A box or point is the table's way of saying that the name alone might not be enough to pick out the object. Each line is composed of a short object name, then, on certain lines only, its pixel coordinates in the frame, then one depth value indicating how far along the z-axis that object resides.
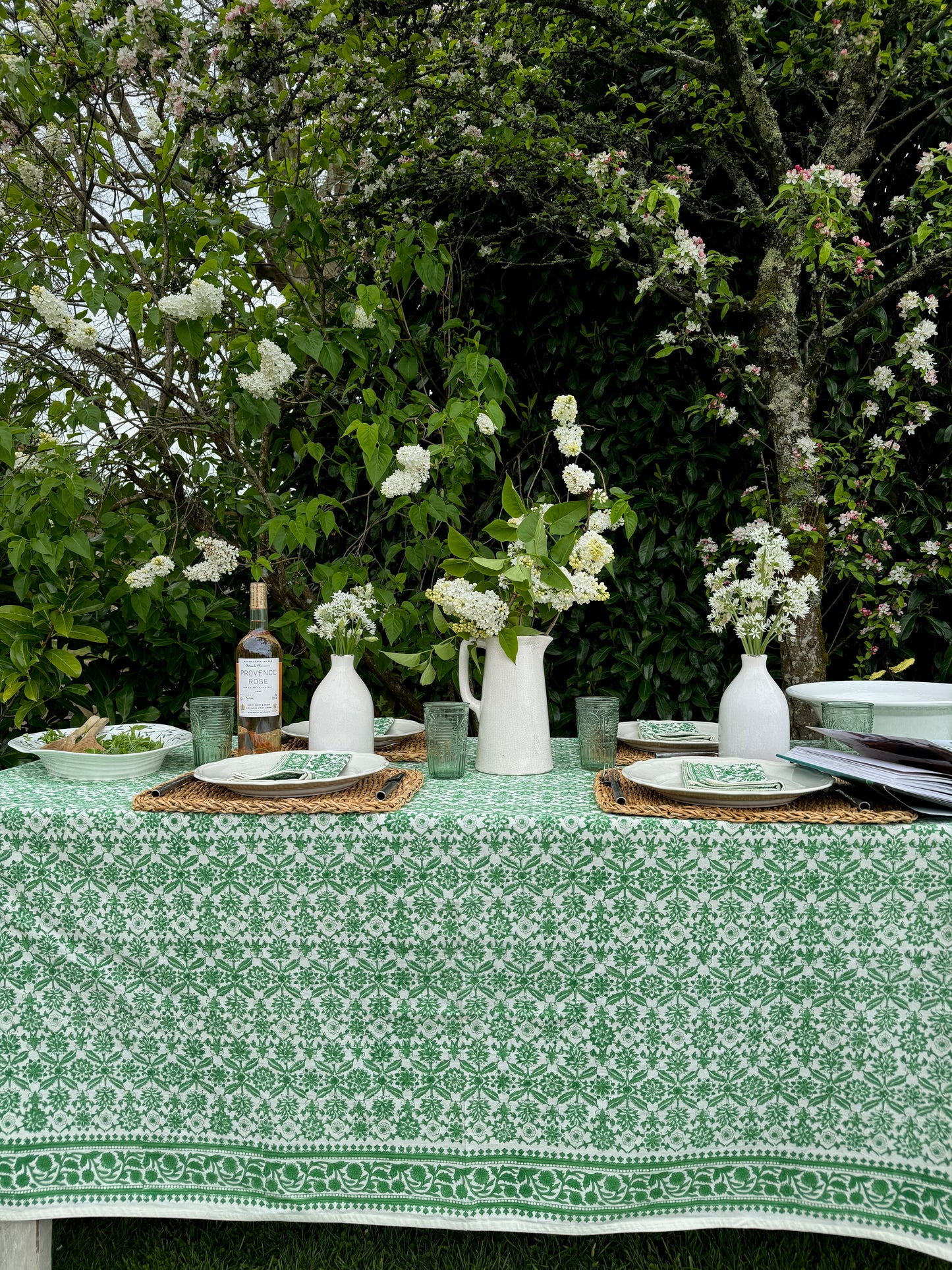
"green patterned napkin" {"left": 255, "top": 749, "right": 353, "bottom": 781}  1.19
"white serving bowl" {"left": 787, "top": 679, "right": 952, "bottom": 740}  1.29
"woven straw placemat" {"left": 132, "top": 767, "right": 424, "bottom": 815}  1.10
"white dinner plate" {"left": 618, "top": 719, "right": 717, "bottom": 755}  1.50
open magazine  1.06
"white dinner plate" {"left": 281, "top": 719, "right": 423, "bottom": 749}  1.63
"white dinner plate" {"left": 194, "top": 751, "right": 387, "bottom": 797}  1.15
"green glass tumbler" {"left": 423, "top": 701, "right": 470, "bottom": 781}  1.32
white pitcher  1.37
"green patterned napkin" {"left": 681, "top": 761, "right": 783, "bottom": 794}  1.10
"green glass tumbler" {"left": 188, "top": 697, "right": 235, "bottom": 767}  1.33
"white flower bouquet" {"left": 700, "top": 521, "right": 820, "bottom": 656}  1.32
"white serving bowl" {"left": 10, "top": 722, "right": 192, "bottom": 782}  1.34
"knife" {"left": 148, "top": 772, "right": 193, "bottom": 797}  1.17
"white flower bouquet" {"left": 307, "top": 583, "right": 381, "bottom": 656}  1.44
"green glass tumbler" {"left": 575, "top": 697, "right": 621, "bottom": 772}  1.41
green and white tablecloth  1.04
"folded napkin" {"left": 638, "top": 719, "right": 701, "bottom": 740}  1.57
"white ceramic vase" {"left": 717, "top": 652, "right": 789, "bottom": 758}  1.35
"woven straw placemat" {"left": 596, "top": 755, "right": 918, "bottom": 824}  1.04
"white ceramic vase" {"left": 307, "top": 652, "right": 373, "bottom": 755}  1.44
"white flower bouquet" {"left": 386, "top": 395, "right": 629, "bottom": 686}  1.30
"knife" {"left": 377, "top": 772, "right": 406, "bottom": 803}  1.15
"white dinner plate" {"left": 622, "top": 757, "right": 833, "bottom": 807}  1.08
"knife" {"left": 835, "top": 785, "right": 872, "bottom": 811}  1.07
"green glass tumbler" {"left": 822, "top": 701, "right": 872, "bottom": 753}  1.31
